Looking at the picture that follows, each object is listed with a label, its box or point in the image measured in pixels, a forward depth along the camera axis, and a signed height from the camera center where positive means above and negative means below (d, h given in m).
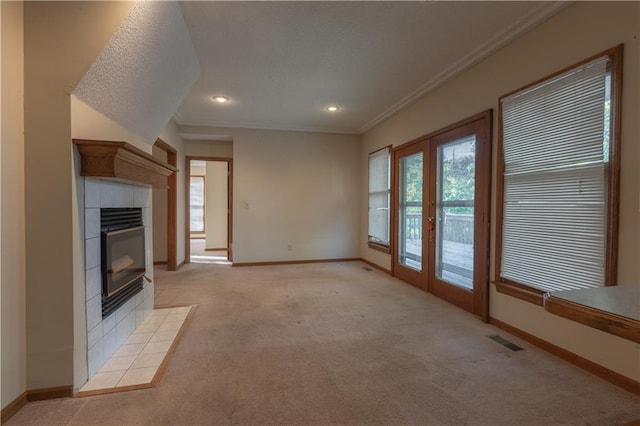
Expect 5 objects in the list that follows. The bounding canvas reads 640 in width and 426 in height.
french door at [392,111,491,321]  2.92 -0.06
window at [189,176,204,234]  9.29 +0.04
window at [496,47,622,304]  1.90 +0.20
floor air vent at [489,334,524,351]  2.30 -1.10
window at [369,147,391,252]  4.95 +0.18
